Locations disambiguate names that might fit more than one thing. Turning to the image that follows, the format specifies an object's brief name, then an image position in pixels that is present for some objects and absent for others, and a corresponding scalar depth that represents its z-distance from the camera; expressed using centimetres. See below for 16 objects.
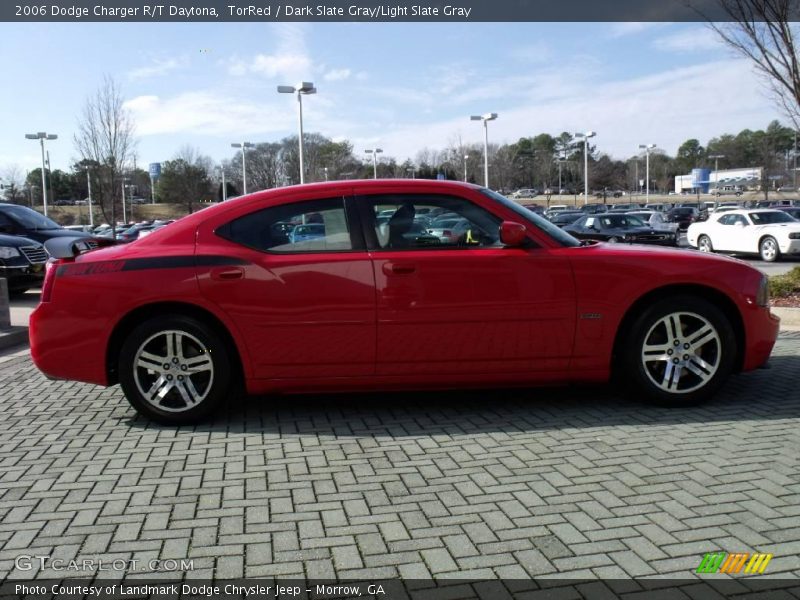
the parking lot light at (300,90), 2617
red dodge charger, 489
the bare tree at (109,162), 1895
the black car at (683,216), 3775
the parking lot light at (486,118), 4253
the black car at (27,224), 1488
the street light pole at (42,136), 5619
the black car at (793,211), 2960
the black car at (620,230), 2077
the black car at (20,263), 1284
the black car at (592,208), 4950
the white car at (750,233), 2070
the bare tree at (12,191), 6700
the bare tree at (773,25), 1010
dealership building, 10094
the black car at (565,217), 3566
